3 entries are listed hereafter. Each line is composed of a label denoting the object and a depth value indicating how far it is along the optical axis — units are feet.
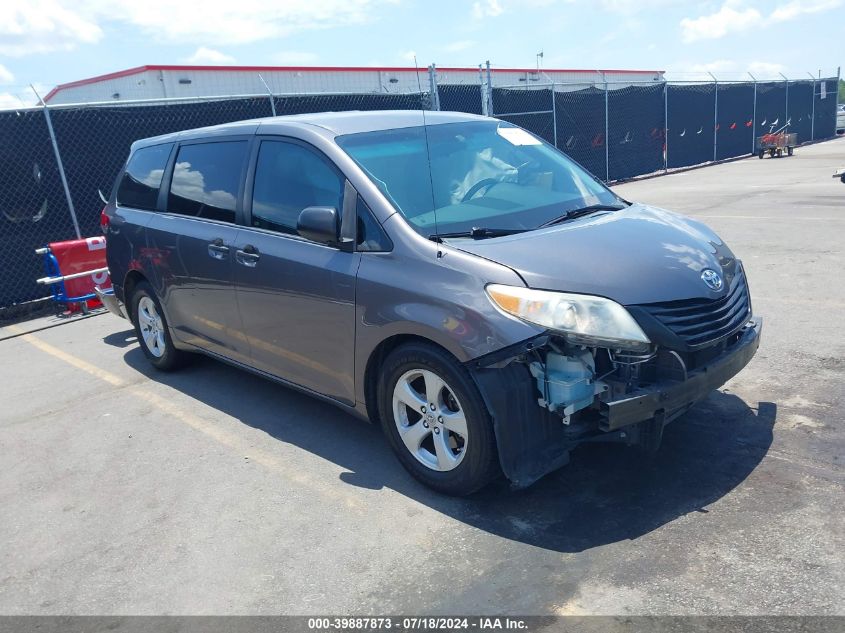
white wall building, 64.18
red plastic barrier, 27.99
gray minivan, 10.71
